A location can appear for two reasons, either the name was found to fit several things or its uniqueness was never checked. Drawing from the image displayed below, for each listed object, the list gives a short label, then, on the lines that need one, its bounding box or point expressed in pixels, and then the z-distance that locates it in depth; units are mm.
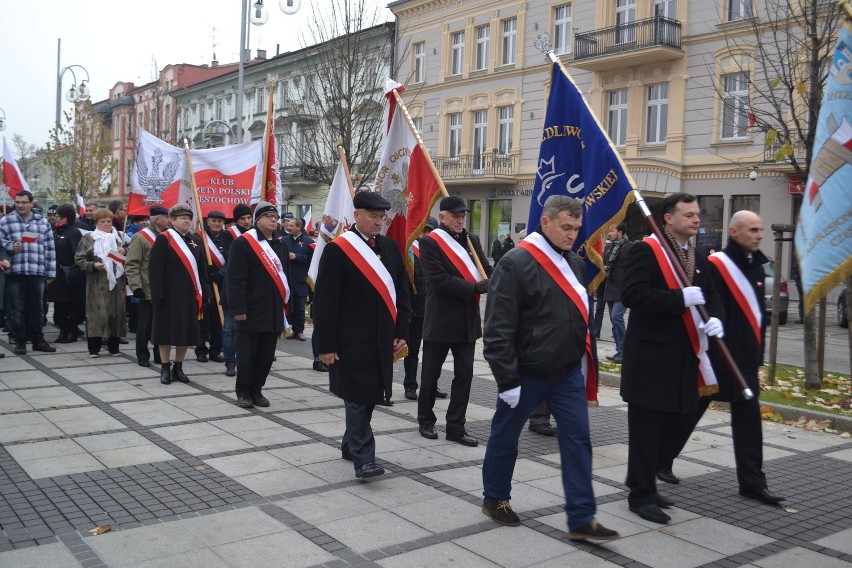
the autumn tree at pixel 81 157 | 34750
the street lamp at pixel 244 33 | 24625
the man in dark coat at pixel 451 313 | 7215
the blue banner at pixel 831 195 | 4371
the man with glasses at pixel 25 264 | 11016
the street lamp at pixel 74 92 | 33875
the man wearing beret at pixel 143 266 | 10484
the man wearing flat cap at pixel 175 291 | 9570
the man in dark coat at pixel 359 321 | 5996
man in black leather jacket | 4875
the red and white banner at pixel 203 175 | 13445
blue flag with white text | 6668
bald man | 5816
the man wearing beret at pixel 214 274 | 11125
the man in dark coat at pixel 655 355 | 5320
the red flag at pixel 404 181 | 8156
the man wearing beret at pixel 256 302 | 8422
